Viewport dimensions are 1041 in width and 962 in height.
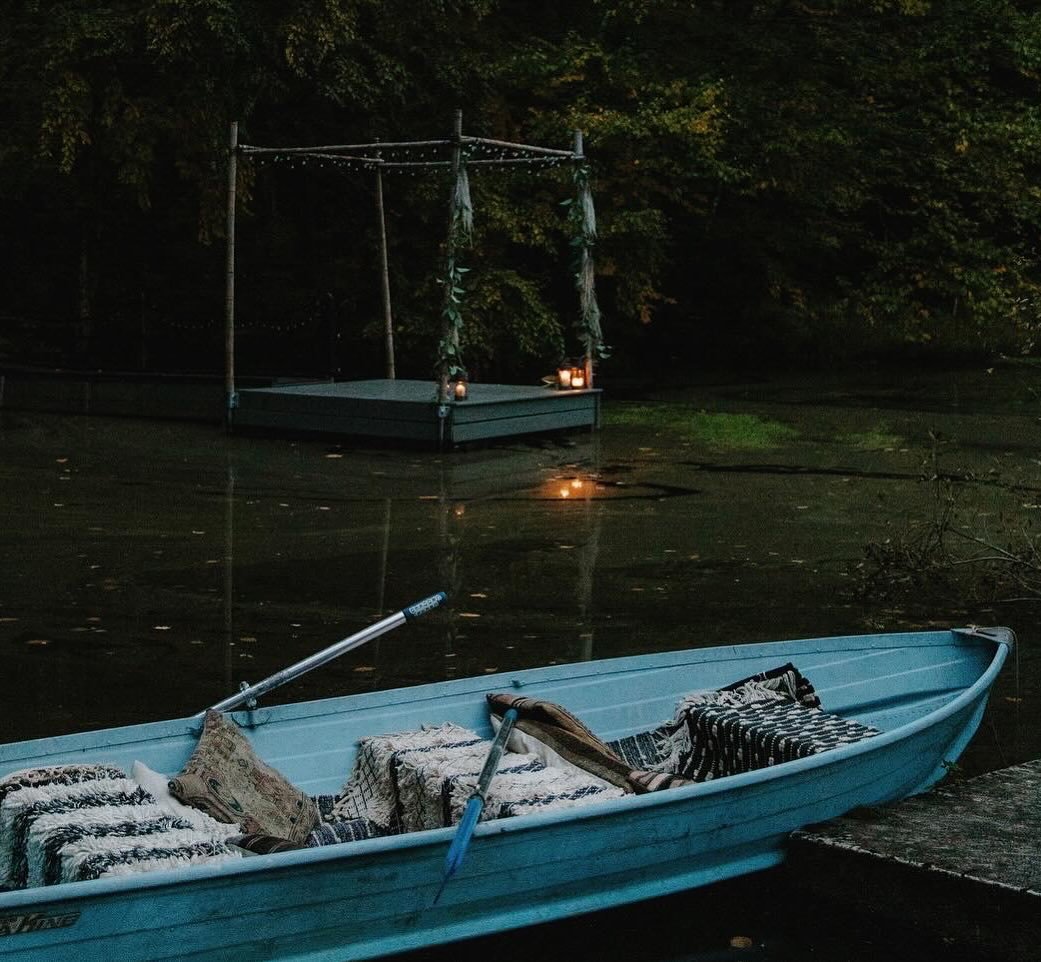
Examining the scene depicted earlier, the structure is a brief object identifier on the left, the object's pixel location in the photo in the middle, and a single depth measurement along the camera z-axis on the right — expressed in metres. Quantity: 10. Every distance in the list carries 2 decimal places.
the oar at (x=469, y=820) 4.55
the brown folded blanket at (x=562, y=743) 5.53
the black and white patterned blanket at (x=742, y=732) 5.71
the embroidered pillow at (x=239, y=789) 5.06
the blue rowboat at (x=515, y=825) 4.27
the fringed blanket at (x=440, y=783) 5.07
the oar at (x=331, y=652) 5.58
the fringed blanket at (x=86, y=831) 4.40
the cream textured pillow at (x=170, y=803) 4.84
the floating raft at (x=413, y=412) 16.81
